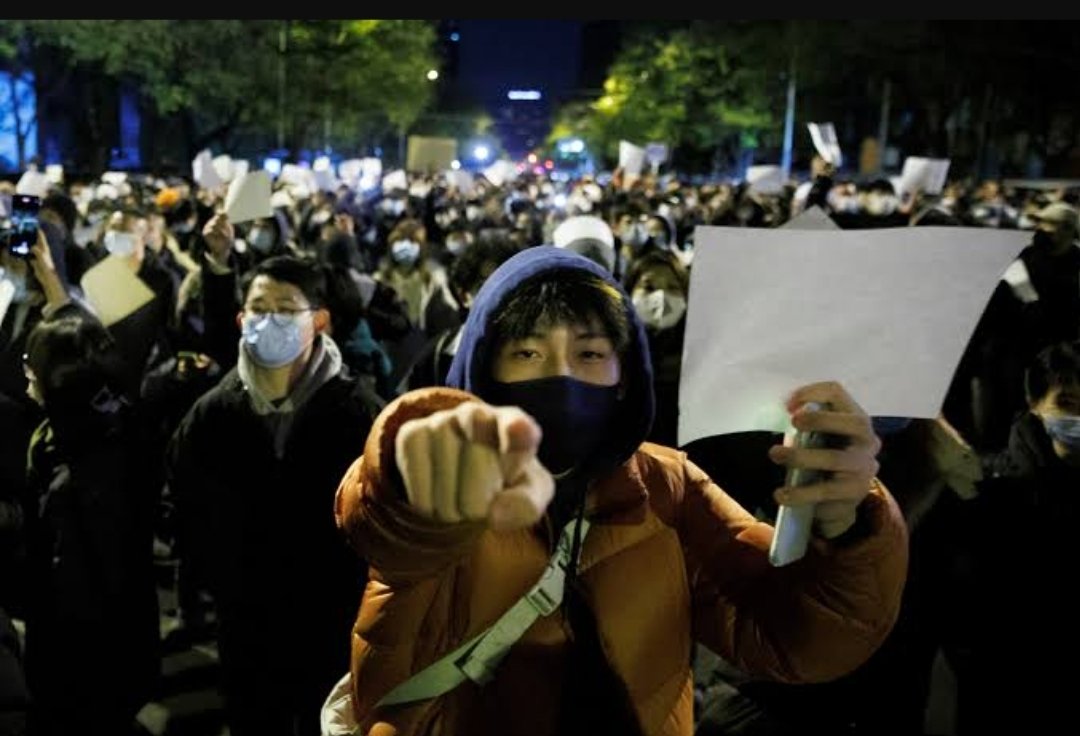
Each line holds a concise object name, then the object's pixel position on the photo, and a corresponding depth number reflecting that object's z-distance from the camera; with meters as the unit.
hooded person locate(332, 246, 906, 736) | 1.65
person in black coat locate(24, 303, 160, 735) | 3.54
